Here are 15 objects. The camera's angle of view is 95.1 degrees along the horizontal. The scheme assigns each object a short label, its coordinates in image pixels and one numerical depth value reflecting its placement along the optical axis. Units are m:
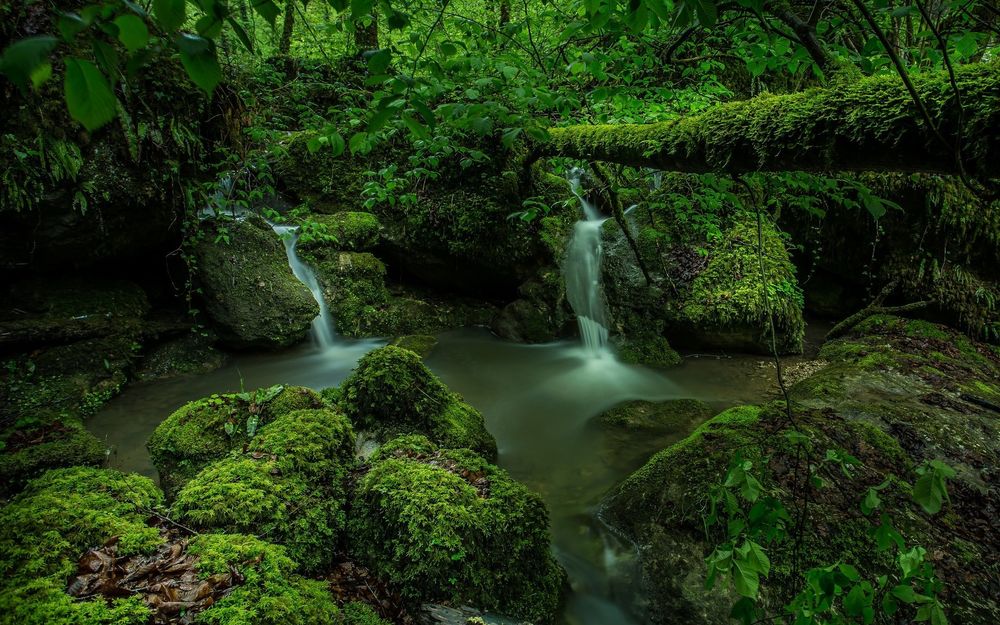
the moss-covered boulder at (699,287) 7.13
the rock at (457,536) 2.47
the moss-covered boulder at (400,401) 3.91
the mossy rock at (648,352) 7.34
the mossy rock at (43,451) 3.00
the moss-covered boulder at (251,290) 6.70
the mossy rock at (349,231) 8.38
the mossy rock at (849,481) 2.71
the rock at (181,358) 6.34
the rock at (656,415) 5.39
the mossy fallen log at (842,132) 2.07
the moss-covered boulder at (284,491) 2.46
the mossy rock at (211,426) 3.22
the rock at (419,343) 7.33
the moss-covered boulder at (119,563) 1.75
